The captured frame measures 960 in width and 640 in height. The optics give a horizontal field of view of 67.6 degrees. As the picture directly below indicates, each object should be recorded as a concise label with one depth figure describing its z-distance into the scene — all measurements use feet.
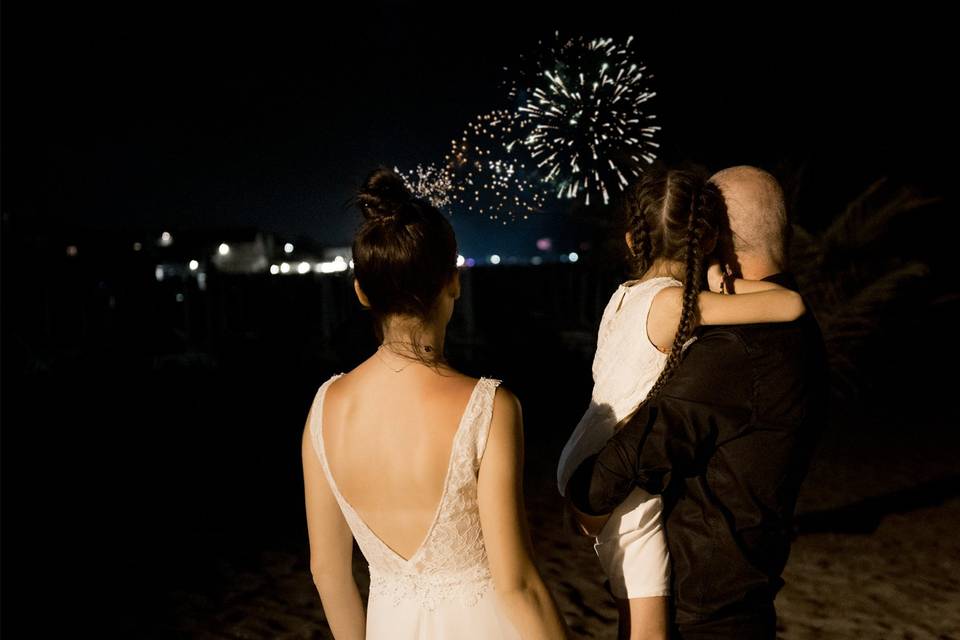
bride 5.17
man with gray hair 5.80
